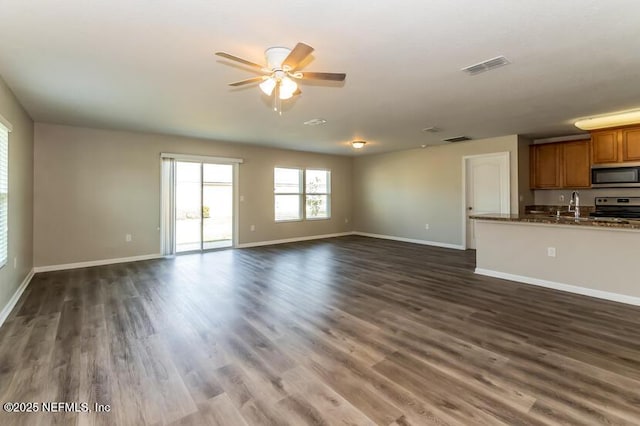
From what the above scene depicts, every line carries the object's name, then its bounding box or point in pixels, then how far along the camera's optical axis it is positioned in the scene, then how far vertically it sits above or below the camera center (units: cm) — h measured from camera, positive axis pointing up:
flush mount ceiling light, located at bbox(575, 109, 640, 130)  453 +148
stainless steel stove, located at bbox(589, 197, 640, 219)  546 +14
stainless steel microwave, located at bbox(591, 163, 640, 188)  510 +68
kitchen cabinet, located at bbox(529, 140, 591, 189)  582 +100
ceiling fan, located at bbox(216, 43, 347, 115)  229 +120
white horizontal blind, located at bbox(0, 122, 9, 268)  312 +25
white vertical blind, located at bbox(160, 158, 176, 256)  611 +19
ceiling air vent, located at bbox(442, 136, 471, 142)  630 +163
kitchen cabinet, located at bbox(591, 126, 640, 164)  505 +120
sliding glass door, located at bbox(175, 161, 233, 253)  645 +24
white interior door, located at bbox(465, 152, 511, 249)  629 +63
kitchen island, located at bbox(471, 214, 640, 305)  357 -51
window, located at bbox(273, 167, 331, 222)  807 +63
